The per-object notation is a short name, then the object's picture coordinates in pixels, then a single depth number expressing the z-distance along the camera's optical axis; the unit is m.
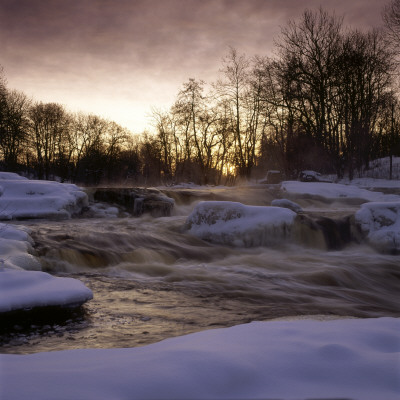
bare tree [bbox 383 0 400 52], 19.66
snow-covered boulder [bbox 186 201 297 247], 7.99
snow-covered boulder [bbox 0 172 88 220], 10.40
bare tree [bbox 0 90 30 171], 26.82
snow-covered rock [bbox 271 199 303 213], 10.94
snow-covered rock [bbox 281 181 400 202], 14.29
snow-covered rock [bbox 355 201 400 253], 7.95
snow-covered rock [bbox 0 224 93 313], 3.05
